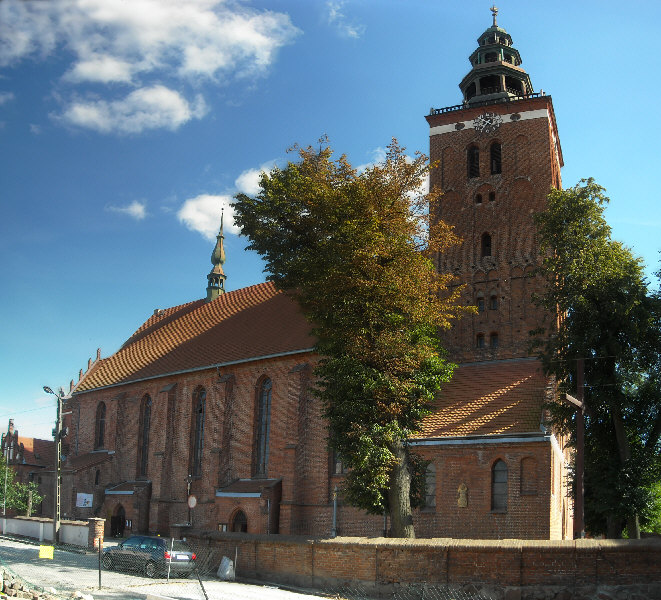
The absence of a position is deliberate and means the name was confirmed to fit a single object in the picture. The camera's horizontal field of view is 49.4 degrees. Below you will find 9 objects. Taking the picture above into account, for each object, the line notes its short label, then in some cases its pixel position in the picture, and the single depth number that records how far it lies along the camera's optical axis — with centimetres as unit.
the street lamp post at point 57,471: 3156
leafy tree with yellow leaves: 2155
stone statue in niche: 2503
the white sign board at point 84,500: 3988
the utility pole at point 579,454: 1900
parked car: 2119
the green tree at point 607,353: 2261
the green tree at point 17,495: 4903
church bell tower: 3036
